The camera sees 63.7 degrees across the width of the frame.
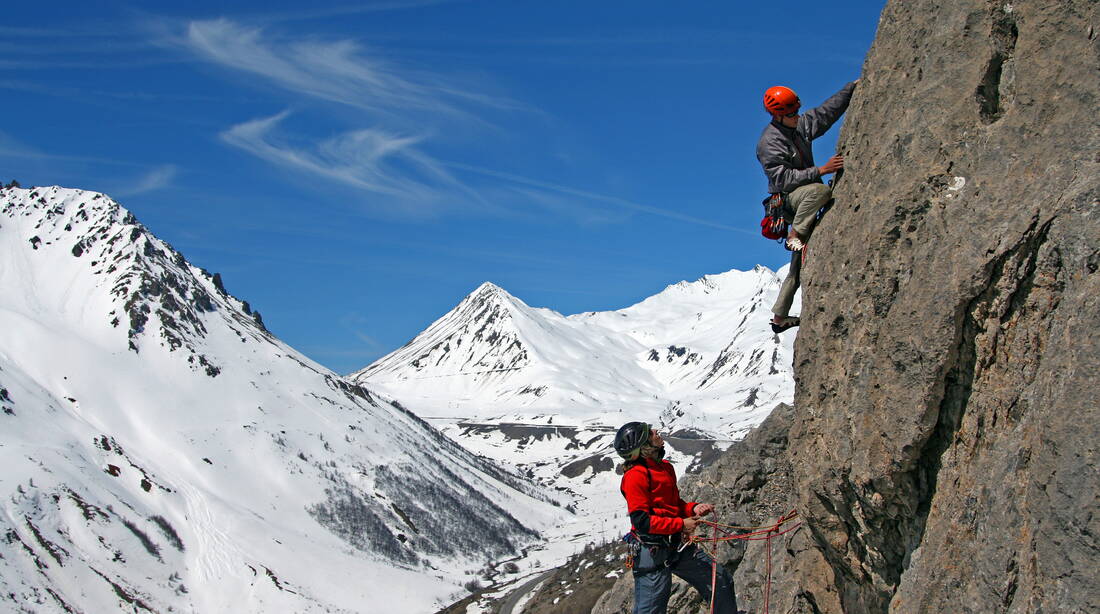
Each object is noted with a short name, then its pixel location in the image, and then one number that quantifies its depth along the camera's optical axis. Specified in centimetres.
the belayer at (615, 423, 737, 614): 1014
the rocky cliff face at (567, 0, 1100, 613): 659
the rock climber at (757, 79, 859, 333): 1109
